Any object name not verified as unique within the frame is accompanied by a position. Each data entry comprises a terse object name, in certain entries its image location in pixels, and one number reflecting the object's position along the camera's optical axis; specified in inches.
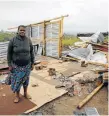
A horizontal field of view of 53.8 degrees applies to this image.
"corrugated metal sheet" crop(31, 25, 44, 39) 254.7
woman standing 97.1
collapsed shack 121.2
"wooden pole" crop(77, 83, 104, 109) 100.5
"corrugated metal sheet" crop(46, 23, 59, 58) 231.6
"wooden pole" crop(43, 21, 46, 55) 246.9
